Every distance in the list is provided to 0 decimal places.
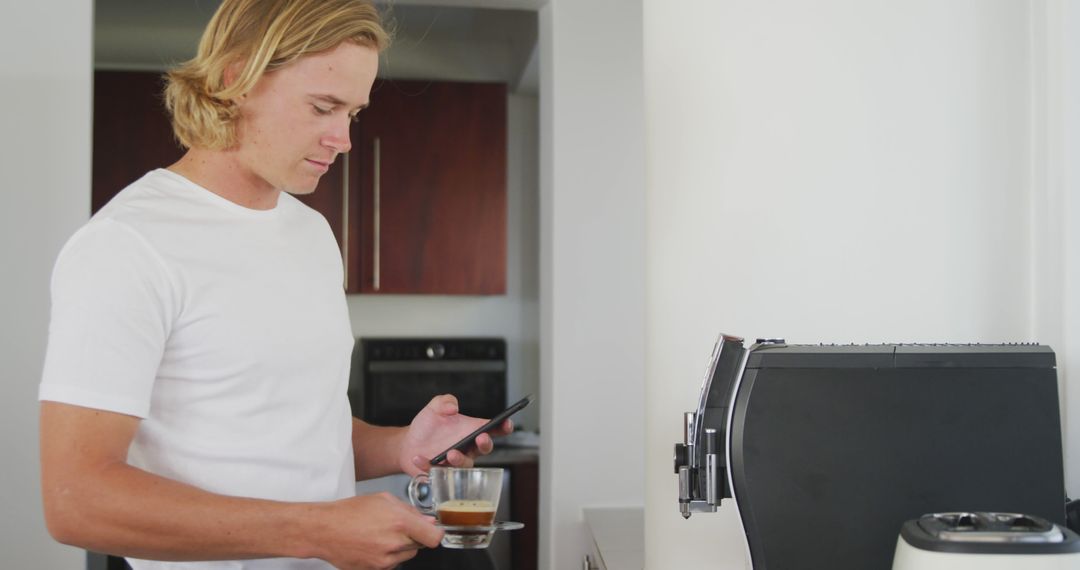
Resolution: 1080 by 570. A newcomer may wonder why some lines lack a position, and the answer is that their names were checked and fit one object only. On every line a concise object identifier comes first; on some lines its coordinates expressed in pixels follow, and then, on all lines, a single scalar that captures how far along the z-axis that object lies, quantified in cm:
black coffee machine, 111
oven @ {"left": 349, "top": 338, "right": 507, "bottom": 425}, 411
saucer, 125
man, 109
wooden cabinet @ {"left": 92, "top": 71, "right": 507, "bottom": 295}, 407
